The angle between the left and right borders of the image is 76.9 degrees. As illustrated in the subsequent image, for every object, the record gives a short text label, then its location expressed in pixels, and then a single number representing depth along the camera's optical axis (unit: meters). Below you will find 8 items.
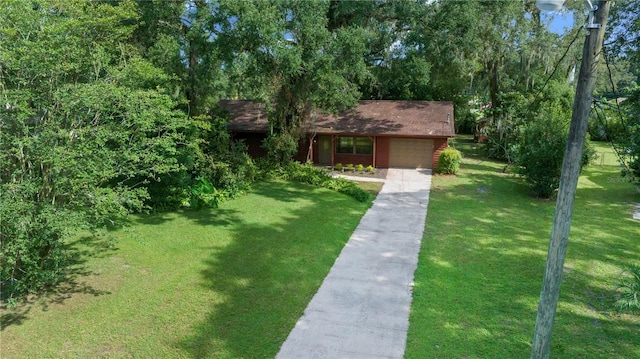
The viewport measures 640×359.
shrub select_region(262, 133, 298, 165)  18.83
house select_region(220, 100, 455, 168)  20.97
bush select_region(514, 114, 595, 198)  14.77
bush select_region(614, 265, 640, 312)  5.69
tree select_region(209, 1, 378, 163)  14.25
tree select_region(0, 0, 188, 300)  6.60
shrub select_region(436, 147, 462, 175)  19.98
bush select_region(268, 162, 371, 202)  16.06
